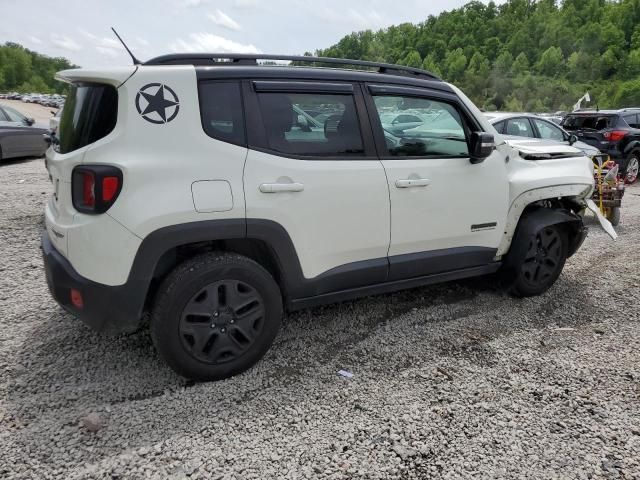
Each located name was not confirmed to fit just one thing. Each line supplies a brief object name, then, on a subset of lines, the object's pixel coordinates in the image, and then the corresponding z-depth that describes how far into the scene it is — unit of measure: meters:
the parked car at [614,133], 11.09
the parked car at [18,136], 10.98
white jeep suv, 2.45
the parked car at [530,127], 8.61
